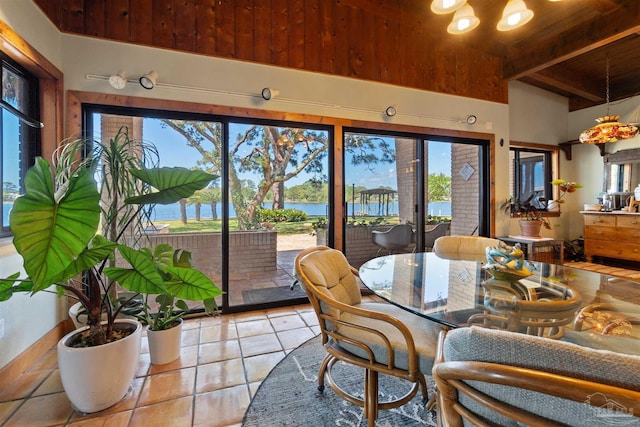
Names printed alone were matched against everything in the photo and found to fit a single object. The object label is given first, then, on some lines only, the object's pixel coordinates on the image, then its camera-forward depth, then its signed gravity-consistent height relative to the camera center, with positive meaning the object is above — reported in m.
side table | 4.20 -0.55
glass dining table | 1.32 -0.46
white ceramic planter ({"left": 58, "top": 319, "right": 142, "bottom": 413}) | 1.54 -0.84
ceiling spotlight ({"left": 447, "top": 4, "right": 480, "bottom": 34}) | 2.30 +1.48
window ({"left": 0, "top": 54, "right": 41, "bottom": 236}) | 1.99 +0.57
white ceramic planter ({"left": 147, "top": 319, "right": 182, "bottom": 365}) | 2.08 -0.93
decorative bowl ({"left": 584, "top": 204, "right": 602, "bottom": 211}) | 5.07 +0.03
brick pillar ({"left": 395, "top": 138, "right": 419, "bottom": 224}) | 4.00 +0.42
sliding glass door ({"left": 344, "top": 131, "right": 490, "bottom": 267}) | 3.77 +0.28
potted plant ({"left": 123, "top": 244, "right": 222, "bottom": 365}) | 2.04 -0.79
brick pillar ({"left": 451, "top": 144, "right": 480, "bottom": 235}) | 4.45 +0.29
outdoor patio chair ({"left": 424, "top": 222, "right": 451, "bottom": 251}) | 4.11 -0.32
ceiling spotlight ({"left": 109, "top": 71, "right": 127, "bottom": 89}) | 2.56 +1.13
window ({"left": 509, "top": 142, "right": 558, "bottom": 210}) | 5.46 +0.69
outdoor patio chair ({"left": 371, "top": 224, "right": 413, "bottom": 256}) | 3.91 -0.35
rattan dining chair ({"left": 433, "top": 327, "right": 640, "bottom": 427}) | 0.58 -0.36
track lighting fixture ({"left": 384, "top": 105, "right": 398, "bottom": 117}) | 3.66 +1.22
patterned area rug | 1.56 -1.08
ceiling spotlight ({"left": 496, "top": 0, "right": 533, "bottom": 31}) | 2.22 +1.47
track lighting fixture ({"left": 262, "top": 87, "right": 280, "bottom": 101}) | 3.08 +1.23
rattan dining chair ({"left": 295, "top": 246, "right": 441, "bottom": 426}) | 1.34 -0.63
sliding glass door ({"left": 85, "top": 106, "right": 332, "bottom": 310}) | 2.91 +0.17
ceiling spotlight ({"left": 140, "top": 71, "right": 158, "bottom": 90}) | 2.68 +1.19
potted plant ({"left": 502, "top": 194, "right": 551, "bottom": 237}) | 4.48 -0.07
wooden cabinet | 4.56 -0.43
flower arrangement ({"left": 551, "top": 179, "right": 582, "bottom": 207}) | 4.41 +0.35
